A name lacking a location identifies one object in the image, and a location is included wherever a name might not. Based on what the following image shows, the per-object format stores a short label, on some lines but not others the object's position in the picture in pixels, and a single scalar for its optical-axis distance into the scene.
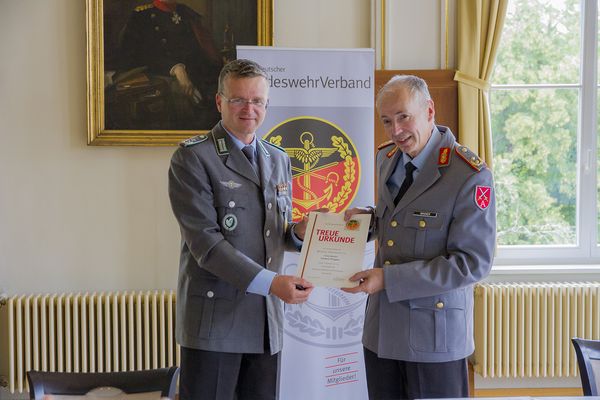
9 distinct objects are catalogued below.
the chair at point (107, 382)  1.74
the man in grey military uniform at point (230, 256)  2.22
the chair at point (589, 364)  2.00
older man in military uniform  2.05
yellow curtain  3.90
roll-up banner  3.25
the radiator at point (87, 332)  3.75
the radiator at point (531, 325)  3.94
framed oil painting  3.79
